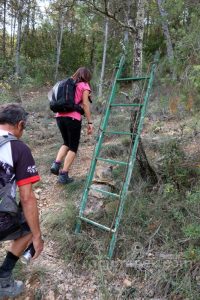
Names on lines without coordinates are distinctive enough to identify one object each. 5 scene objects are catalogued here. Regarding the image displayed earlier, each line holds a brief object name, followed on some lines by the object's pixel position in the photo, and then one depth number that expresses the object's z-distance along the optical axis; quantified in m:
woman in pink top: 3.28
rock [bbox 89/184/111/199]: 2.93
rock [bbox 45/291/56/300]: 2.20
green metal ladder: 2.40
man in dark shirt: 1.80
